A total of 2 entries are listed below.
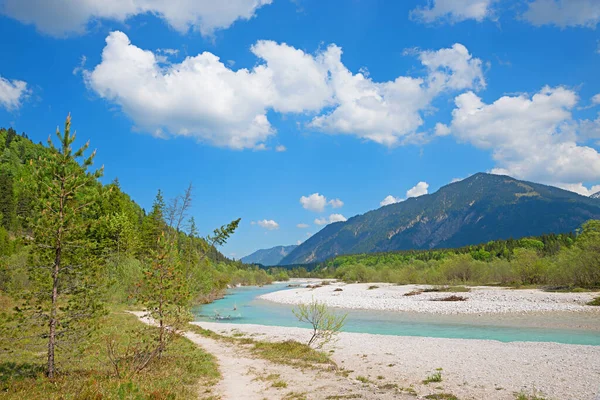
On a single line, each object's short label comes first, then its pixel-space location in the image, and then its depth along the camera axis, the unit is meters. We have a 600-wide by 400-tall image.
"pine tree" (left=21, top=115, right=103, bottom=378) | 13.22
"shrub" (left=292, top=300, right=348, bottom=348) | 21.62
